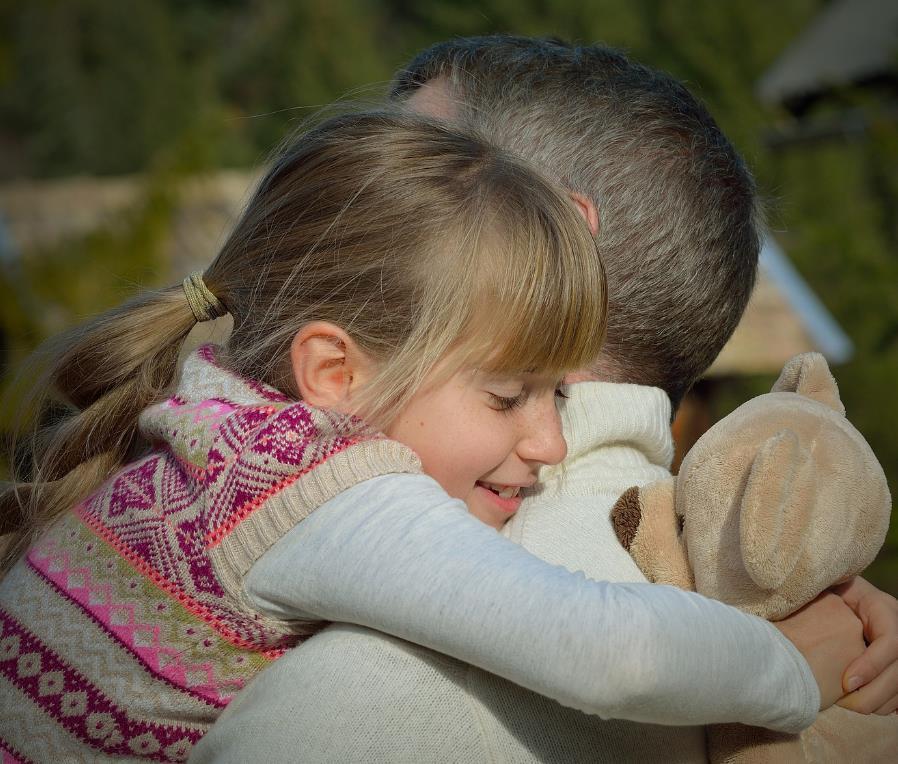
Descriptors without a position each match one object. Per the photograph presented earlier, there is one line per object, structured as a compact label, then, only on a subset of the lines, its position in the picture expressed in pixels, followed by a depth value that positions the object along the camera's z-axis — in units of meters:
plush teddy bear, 1.48
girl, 1.50
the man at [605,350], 1.48
